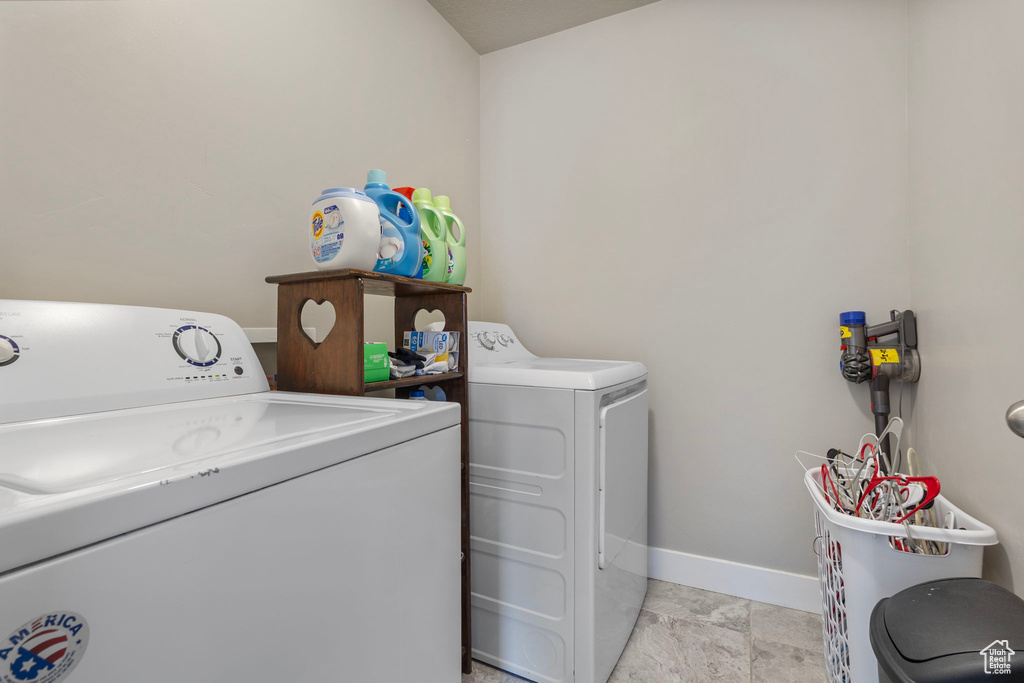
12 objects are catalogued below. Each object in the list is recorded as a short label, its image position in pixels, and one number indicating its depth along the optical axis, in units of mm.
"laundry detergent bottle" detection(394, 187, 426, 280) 1214
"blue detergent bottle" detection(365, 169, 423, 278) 1177
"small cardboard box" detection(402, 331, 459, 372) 1327
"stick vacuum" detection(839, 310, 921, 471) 1560
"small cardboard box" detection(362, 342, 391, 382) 1086
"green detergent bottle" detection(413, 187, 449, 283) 1306
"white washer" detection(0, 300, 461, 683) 402
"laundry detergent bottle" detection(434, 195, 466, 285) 1400
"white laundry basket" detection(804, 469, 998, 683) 960
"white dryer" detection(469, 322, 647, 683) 1346
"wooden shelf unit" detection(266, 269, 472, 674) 1051
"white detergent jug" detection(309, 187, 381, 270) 1084
